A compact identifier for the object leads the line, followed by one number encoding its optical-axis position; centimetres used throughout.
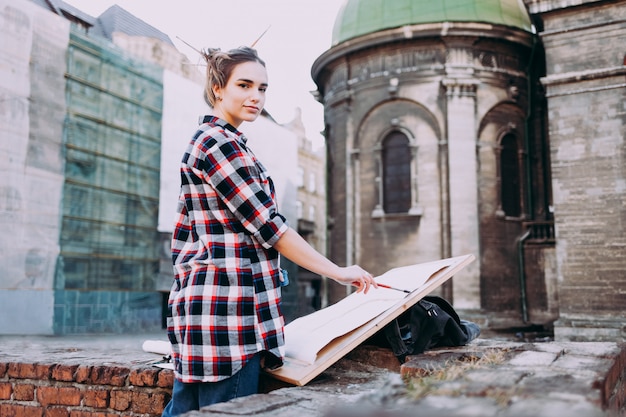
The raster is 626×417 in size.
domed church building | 1816
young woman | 256
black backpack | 354
